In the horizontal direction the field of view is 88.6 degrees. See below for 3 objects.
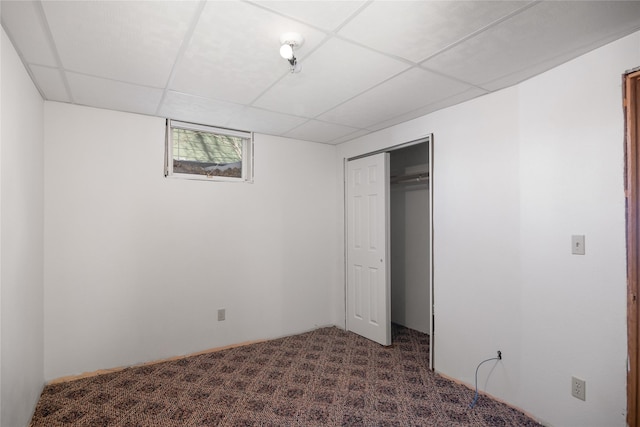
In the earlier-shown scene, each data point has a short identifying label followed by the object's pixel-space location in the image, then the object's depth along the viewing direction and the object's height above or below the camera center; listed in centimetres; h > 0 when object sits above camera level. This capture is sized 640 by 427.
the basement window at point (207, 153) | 322 +65
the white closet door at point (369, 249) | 352 -39
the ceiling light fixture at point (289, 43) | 170 +93
